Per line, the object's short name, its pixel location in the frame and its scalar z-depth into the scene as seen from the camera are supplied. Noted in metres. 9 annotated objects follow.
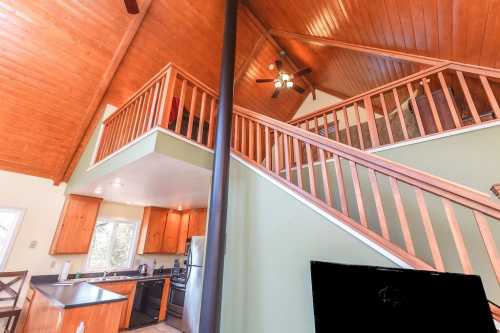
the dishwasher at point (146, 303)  4.43
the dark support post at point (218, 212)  2.05
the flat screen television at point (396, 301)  1.03
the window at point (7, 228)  3.66
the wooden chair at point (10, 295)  3.28
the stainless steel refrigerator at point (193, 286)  3.61
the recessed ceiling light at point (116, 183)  3.51
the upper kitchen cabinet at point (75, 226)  4.05
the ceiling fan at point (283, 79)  4.71
